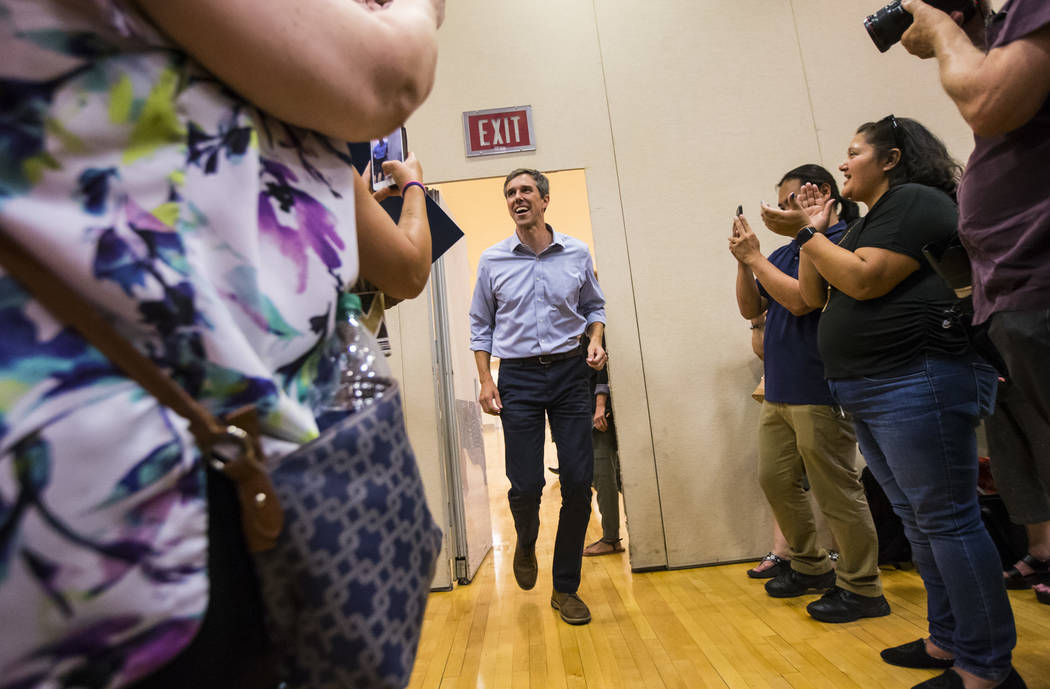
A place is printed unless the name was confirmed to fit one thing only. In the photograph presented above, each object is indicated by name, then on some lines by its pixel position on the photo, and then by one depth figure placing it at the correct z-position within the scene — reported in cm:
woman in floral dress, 32
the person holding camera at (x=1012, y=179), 101
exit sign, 340
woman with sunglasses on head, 145
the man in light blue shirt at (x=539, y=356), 259
